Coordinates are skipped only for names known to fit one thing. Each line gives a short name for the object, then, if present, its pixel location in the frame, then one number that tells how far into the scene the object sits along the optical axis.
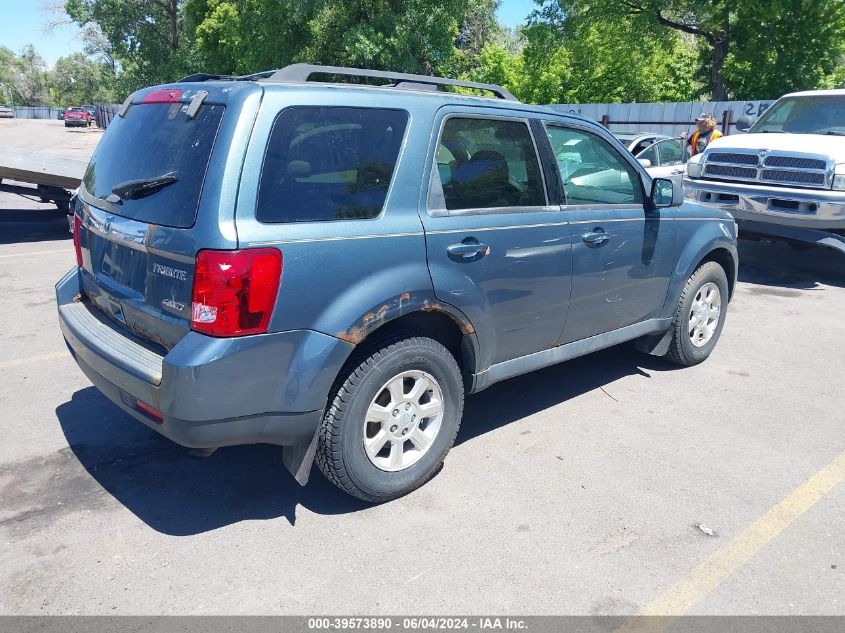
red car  58.12
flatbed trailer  9.81
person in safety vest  11.58
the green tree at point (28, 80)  134.88
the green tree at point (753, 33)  21.11
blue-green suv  2.93
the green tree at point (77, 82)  109.50
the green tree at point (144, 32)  40.12
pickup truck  8.30
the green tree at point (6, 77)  132.00
